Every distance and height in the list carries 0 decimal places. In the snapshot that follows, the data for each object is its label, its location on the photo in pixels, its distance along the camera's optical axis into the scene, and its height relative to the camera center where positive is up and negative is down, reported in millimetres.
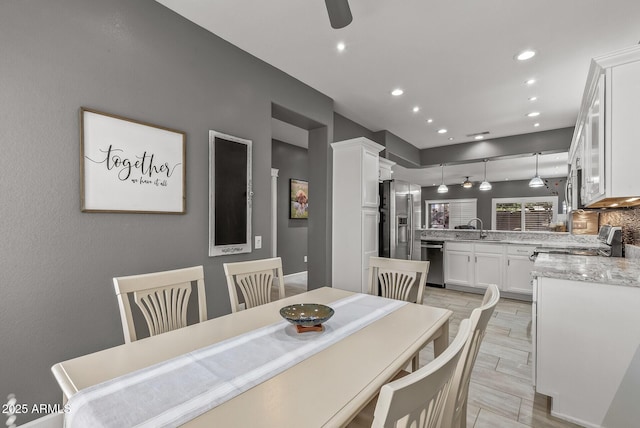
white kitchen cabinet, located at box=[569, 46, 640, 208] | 1751 +573
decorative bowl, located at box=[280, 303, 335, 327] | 1240 -462
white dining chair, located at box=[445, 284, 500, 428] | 837 -443
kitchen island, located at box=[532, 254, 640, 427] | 1669 -779
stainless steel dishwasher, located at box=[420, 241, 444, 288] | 5156 -783
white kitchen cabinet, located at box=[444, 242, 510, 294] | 4680 -824
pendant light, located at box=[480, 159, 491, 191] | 6554 +638
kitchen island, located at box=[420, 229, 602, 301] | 4449 -685
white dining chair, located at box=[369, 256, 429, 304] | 1968 -432
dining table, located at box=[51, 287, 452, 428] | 743 -508
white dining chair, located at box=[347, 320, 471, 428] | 487 -328
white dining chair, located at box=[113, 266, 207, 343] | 1338 -416
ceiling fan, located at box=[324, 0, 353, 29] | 1441 +1018
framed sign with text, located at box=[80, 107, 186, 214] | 1731 +316
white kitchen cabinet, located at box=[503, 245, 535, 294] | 4406 -836
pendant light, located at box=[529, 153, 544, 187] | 6156 +682
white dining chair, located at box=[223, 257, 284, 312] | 1787 -420
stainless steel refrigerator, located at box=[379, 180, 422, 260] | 4555 -103
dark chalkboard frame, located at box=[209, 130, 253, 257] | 2365 +172
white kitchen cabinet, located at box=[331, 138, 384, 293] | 3541 +18
